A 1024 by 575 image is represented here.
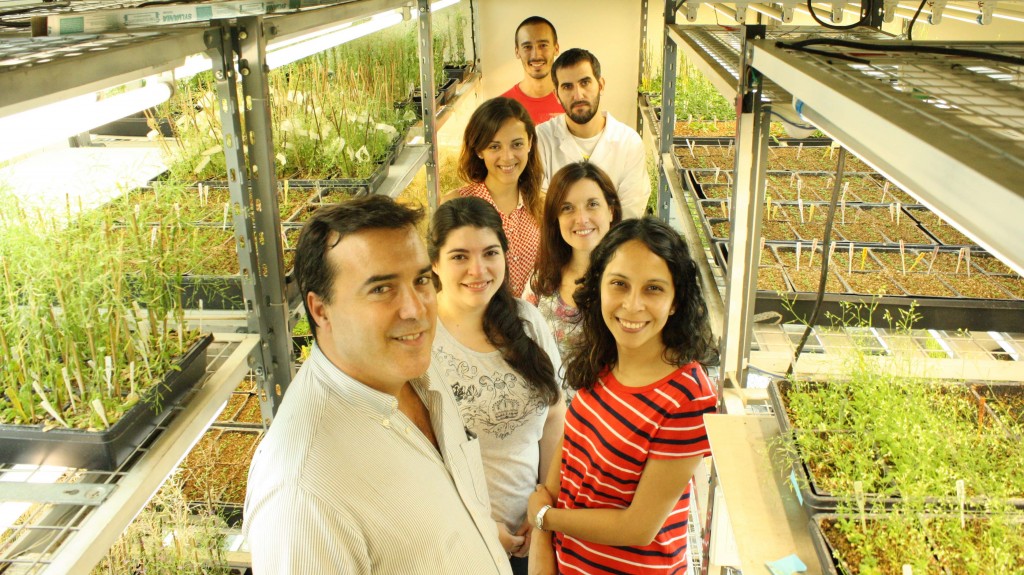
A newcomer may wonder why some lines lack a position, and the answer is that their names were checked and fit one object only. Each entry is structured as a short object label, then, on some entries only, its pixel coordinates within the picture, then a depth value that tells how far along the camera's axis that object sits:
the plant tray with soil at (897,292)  2.05
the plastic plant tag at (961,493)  1.12
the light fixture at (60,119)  1.06
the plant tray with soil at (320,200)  2.58
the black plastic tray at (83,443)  1.31
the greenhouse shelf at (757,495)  1.21
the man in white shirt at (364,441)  1.21
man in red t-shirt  4.09
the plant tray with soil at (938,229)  2.63
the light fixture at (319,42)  1.83
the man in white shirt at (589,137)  3.49
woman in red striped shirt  1.78
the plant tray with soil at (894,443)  1.22
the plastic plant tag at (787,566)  1.15
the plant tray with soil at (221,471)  2.17
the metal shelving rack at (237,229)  1.03
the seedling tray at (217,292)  1.89
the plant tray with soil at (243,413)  2.50
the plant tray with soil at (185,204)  1.82
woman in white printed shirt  2.13
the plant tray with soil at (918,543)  1.10
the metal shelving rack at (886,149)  0.57
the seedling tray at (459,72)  5.21
